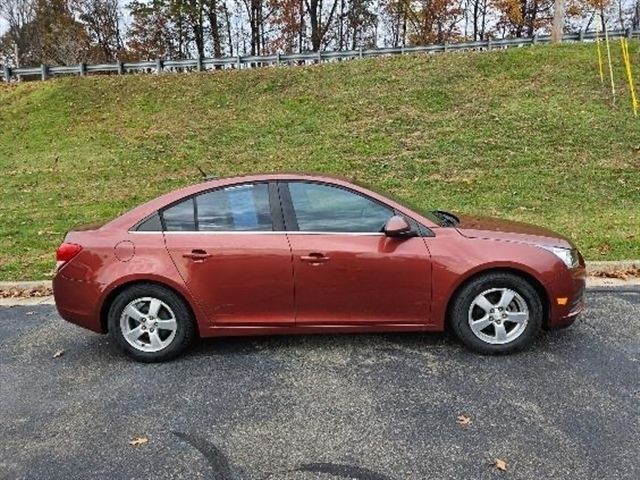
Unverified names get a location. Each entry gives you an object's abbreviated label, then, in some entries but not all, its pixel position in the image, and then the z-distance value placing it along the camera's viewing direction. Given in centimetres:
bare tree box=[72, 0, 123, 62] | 4066
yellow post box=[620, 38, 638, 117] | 1513
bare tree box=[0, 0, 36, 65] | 4184
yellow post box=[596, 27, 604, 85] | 1703
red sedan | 426
